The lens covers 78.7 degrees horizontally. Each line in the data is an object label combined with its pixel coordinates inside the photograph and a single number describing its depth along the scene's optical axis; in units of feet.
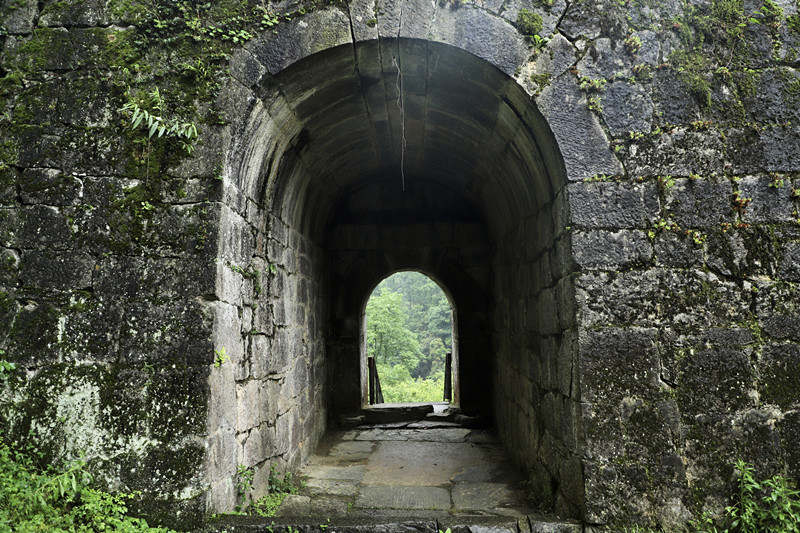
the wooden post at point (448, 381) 30.71
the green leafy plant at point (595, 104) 9.82
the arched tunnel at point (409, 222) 10.46
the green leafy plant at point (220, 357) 9.10
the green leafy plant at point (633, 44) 9.86
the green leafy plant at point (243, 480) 10.00
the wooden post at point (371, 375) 28.32
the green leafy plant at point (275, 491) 10.52
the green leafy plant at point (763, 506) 8.46
